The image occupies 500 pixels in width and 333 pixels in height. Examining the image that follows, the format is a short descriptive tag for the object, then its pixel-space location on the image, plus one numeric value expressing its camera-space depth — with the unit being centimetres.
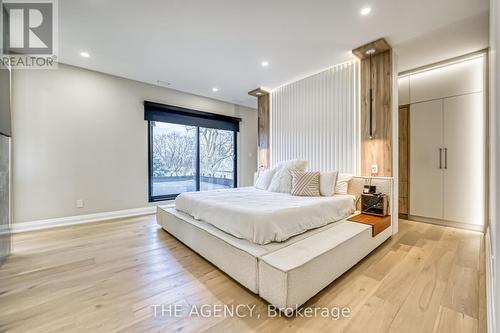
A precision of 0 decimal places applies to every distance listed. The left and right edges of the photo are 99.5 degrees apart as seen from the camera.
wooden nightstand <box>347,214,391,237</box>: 245
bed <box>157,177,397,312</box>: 153
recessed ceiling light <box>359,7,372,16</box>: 223
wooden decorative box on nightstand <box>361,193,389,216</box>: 282
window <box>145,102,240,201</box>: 453
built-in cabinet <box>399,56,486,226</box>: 316
